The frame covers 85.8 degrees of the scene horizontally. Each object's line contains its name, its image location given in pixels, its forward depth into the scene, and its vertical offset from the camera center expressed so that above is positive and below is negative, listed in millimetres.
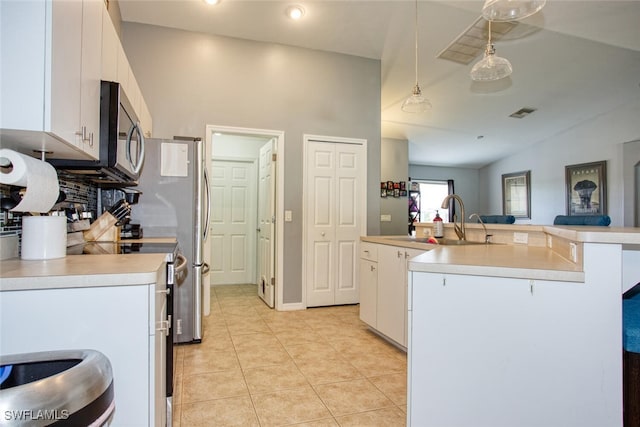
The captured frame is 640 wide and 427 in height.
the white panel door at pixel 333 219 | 3996 +27
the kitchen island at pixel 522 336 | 1248 -442
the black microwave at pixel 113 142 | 1601 +398
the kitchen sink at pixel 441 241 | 2649 -155
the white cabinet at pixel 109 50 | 1698 +894
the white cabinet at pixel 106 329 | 989 -326
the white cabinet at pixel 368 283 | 2945 -541
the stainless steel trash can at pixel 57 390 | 545 -304
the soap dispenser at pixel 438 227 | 2931 -47
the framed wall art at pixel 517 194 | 7730 +646
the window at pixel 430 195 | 8977 +697
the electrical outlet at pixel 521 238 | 2289 -109
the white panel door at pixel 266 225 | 3971 -44
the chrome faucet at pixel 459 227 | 2723 -48
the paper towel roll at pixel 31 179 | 1119 +144
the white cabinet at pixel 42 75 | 1036 +467
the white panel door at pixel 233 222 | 5273 -12
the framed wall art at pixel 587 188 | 6023 +617
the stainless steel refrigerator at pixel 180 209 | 2750 +99
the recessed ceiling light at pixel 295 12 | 3316 +2050
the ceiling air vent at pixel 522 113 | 5840 +1893
